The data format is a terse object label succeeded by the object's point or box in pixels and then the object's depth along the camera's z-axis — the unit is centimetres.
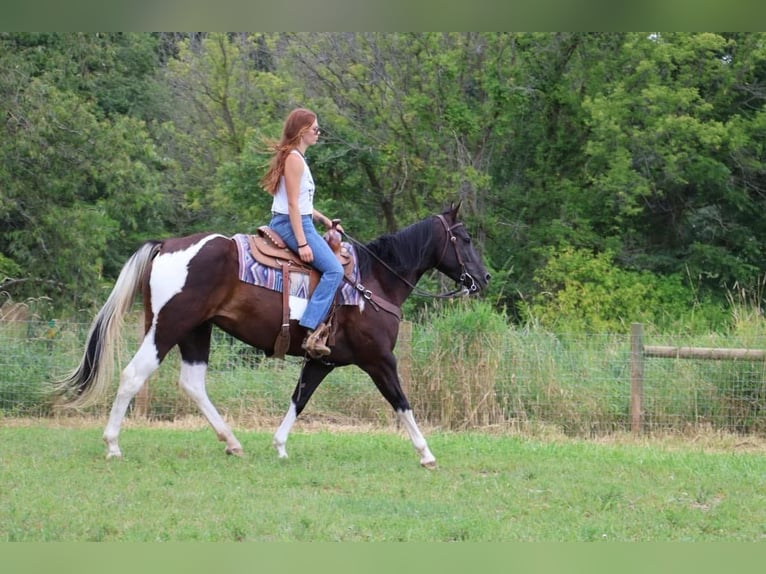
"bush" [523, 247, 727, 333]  2058
